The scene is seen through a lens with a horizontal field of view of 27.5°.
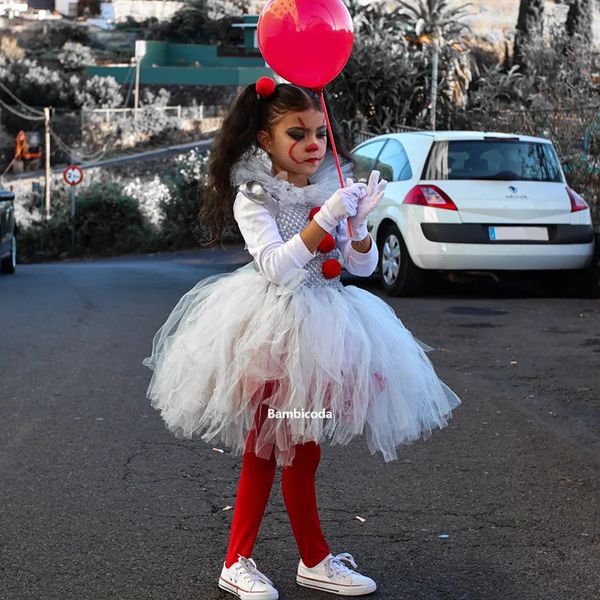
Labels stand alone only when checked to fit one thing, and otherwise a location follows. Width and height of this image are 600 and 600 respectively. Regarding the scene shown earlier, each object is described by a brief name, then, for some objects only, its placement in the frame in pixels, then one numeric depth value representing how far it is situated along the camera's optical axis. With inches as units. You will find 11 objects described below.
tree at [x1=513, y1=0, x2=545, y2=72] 1605.6
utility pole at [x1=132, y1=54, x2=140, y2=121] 2433.6
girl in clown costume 146.9
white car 439.5
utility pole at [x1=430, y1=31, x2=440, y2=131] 1051.9
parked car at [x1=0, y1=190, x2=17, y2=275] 665.0
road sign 1760.6
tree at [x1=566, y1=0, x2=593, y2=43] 1571.1
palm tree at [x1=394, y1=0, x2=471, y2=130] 1320.1
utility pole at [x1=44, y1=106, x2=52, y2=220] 1905.8
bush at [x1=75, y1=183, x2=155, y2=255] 1734.7
